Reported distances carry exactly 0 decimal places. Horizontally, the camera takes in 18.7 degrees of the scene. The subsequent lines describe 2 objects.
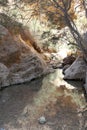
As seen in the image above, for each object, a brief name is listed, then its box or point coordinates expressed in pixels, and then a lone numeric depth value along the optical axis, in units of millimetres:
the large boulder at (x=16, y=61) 12567
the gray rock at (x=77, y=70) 12760
